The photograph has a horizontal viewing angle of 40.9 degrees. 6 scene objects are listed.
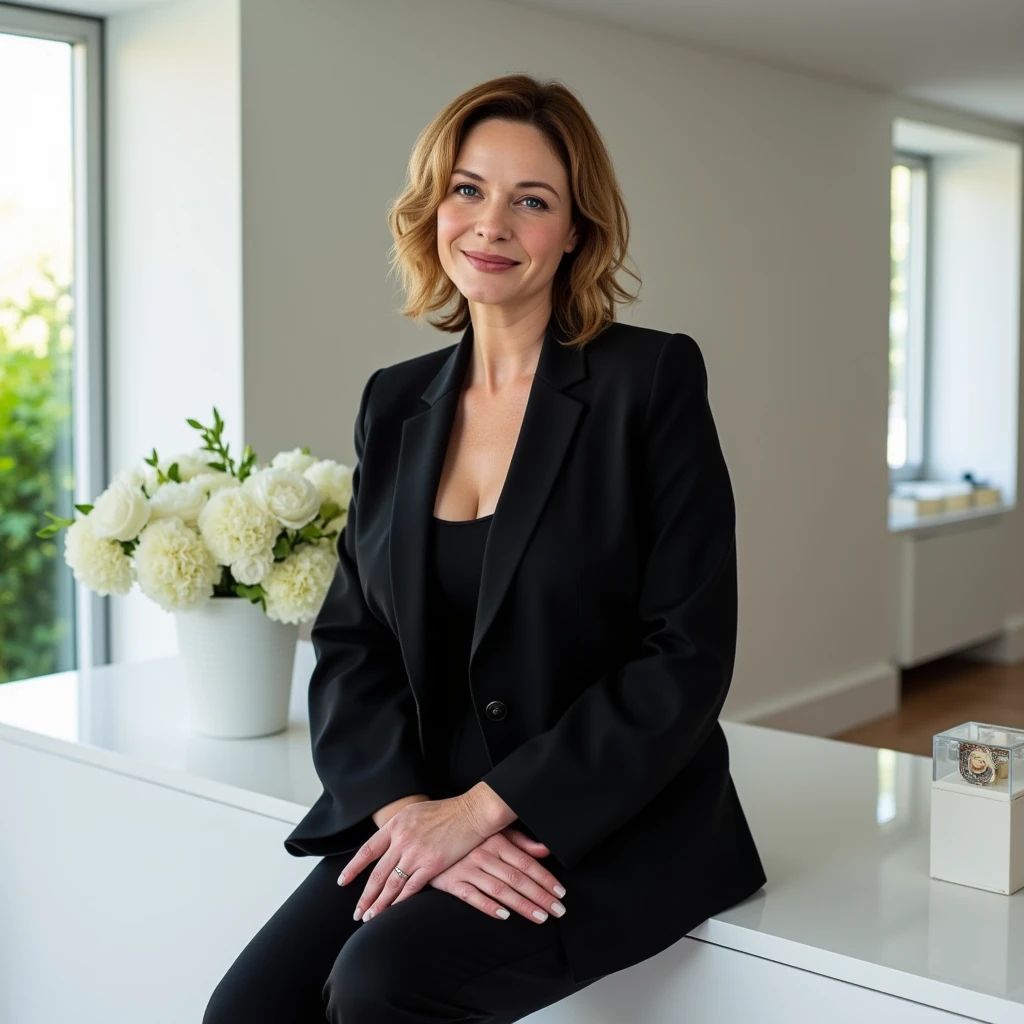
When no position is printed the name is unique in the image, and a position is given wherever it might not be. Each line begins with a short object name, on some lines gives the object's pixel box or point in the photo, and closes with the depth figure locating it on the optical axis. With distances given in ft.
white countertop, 4.72
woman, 4.97
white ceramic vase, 7.27
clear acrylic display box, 5.21
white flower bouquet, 6.99
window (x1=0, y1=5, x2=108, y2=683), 11.55
